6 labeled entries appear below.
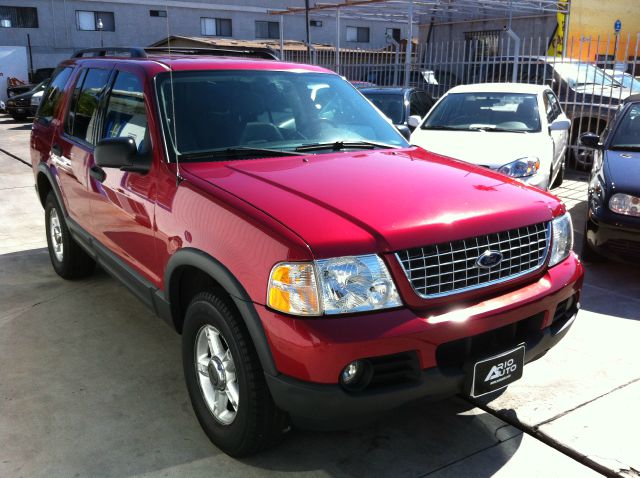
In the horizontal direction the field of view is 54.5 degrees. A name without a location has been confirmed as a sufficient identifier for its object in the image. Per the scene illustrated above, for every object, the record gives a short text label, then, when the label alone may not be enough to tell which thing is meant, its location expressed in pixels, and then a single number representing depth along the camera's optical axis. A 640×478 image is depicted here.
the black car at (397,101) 9.93
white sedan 7.03
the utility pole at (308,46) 16.06
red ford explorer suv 2.41
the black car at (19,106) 20.55
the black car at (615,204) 5.21
